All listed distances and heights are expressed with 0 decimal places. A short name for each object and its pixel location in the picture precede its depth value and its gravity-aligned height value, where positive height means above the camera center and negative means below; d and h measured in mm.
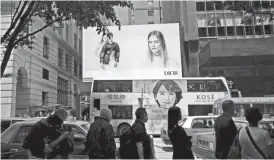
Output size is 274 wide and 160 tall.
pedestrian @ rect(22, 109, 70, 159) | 3789 -391
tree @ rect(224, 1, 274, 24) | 6773 +2501
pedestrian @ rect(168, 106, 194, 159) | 3271 -441
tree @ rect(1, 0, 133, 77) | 5898 +2184
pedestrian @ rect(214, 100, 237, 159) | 3936 -414
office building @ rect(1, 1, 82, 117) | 18641 +3362
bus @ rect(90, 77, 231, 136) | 16500 +540
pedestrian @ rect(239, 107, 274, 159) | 3129 -443
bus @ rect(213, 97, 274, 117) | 14789 -40
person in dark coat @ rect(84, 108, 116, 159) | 3666 -483
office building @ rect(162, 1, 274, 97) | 25891 +5503
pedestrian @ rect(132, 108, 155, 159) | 3477 -429
